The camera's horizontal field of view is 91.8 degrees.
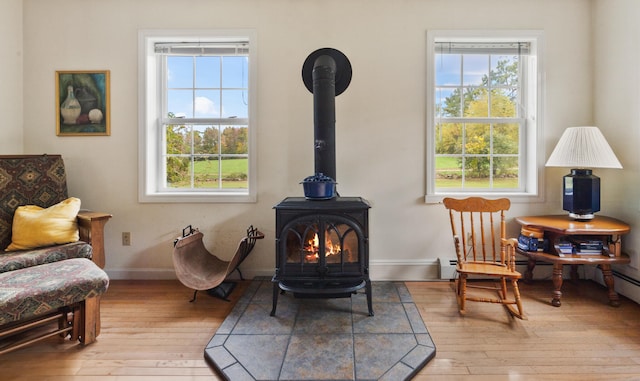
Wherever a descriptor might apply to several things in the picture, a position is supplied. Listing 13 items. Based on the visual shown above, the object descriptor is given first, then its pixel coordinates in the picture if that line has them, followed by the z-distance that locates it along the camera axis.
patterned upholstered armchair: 1.63
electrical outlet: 2.81
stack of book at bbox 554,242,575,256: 2.30
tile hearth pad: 1.53
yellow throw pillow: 2.18
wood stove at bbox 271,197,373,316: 2.08
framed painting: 2.77
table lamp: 2.33
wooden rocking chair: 2.12
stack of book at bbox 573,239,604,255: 2.30
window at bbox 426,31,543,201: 2.85
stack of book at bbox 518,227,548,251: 2.40
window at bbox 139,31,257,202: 2.90
